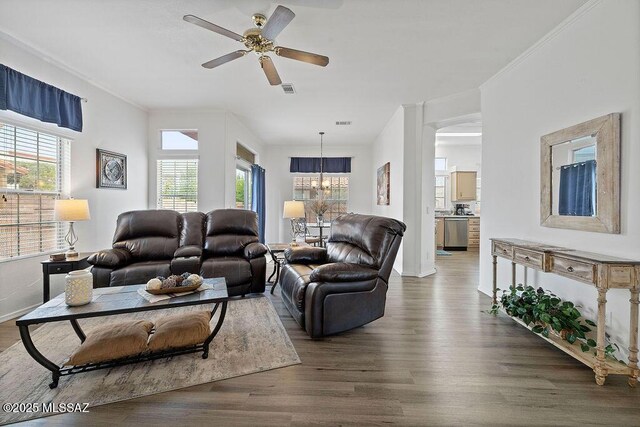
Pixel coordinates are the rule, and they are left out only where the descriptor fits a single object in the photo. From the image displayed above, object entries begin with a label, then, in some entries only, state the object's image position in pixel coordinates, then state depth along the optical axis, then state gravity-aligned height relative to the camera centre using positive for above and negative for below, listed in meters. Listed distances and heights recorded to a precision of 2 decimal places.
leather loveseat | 3.29 -0.50
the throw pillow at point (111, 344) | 1.95 -0.92
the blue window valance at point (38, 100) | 2.85 +1.19
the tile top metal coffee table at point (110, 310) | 1.81 -0.66
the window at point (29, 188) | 2.98 +0.24
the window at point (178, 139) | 5.29 +1.29
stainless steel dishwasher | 7.69 -0.54
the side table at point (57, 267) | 2.99 -0.60
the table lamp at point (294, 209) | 4.45 +0.03
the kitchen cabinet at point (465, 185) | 8.04 +0.72
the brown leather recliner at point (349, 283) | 2.53 -0.66
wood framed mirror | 2.11 +0.29
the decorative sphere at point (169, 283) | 2.25 -0.56
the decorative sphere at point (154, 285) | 2.21 -0.56
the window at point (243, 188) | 6.37 +0.52
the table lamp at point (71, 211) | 3.17 -0.01
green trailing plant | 2.15 -0.83
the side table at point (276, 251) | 3.96 -0.57
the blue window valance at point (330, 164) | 7.88 +1.26
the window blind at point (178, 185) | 5.29 +0.46
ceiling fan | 2.10 +1.37
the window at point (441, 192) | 8.44 +0.56
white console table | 1.87 -0.47
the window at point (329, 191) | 8.00 +0.54
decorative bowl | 2.20 -0.61
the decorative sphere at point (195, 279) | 2.35 -0.56
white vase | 2.00 -0.54
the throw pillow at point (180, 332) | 2.14 -0.92
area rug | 1.79 -1.12
